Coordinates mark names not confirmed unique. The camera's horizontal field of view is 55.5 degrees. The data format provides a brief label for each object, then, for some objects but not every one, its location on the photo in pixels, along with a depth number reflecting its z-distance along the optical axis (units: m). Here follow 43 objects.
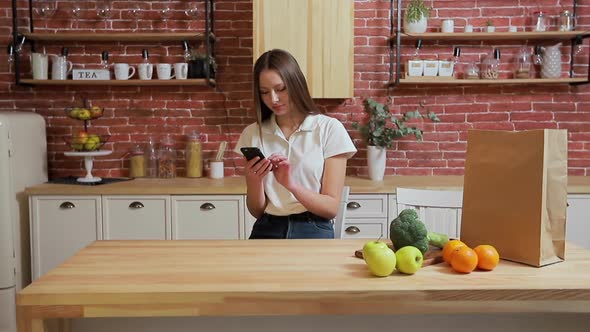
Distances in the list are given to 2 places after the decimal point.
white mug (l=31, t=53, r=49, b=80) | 3.76
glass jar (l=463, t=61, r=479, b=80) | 3.81
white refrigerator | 3.25
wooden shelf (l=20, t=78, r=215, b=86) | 3.73
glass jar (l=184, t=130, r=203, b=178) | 3.91
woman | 2.19
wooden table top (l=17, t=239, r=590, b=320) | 1.34
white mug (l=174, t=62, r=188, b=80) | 3.75
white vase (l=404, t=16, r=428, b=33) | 3.73
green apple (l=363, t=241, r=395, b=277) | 1.44
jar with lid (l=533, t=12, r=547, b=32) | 3.80
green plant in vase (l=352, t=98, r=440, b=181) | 3.70
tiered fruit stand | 3.63
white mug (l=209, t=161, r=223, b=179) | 3.86
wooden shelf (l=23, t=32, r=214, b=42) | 3.73
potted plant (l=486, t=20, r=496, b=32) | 3.73
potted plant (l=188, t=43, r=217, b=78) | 3.75
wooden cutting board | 1.58
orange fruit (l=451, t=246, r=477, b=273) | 1.47
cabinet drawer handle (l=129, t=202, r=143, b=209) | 3.43
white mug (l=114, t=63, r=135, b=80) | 3.79
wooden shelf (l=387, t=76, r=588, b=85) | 3.69
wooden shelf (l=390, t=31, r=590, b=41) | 3.65
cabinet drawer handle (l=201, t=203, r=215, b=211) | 3.42
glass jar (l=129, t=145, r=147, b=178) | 3.96
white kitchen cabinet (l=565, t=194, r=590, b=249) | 3.37
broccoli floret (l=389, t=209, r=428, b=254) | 1.57
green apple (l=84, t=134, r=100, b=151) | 3.65
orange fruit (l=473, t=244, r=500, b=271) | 1.49
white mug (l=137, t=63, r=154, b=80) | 3.79
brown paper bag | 1.52
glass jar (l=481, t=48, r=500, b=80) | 3.78
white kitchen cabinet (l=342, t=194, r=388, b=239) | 3.40
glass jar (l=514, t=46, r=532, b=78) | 3.78
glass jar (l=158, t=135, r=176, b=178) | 3.96
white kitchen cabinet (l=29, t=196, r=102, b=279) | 3.43
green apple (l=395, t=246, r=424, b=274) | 1.45
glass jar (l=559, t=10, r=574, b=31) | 3.75
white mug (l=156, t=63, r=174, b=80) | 3.77
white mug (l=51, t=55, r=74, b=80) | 3.78
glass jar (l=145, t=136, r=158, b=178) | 4.01
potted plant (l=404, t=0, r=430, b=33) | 3.71
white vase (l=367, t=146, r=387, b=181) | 3.71
